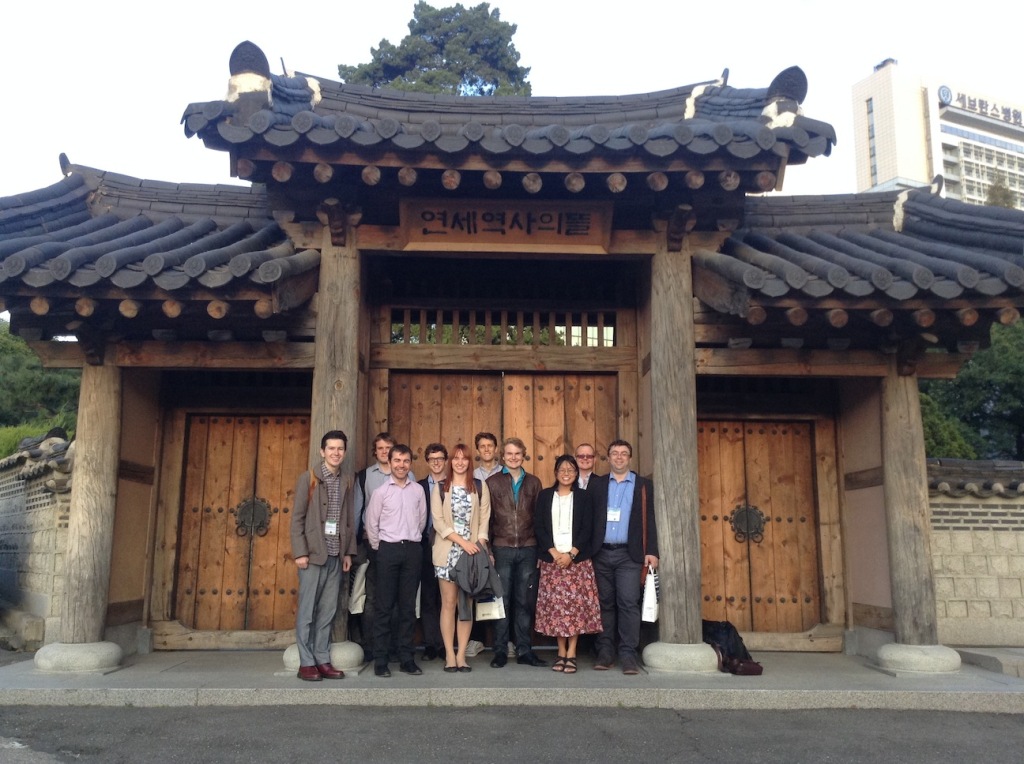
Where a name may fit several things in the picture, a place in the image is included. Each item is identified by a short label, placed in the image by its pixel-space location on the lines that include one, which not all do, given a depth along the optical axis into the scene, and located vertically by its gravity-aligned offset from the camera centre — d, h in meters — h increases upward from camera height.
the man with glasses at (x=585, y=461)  6.61 +0.47
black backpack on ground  6.14 -0.96
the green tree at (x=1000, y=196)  33.59 +13.11
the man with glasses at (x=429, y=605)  6.71 -0.69
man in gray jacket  5.89 -0.22
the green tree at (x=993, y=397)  22.31 +3.42
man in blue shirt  6.35 -0.19
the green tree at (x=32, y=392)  22.75 +3.41
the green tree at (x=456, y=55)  26.19 +14.60
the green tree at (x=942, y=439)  17.14 +1.71
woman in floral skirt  6.33 -0.33
